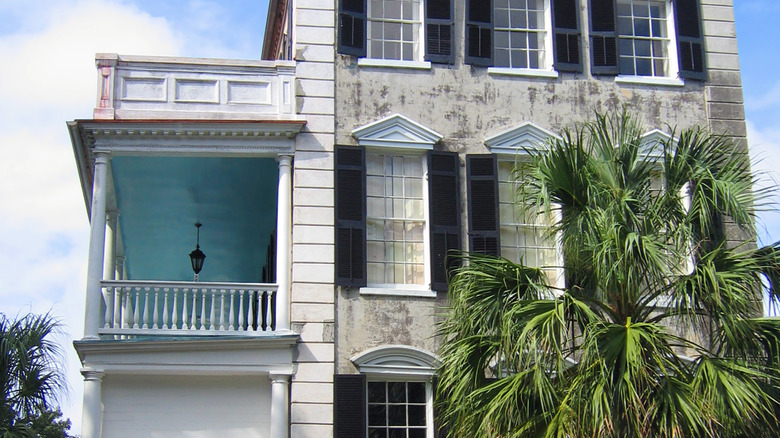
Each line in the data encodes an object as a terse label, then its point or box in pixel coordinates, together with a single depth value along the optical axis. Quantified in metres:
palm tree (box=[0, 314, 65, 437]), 16.28
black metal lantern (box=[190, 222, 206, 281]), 22.23
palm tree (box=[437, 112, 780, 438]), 12.73
